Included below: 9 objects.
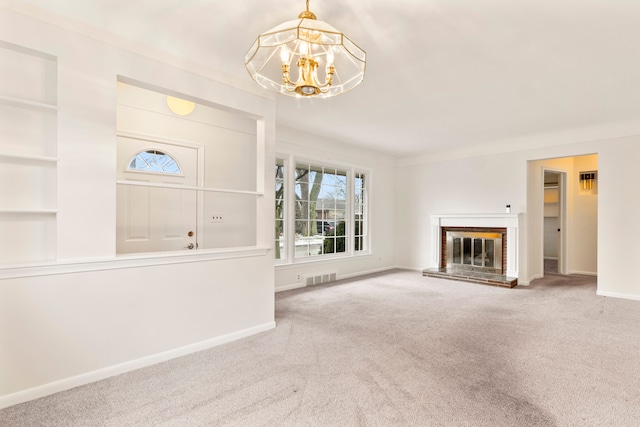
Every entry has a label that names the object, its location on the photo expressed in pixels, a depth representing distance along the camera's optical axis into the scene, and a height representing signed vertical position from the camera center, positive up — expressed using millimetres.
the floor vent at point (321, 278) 5504 -1159
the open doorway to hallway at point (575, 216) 6406 -73
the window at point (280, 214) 5152 -35
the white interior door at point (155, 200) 3297 +128
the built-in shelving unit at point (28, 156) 2164 +367
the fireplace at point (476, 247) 5688 -670
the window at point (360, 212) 6637 -11
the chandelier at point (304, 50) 1908 +1033
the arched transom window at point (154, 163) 3391 +526
